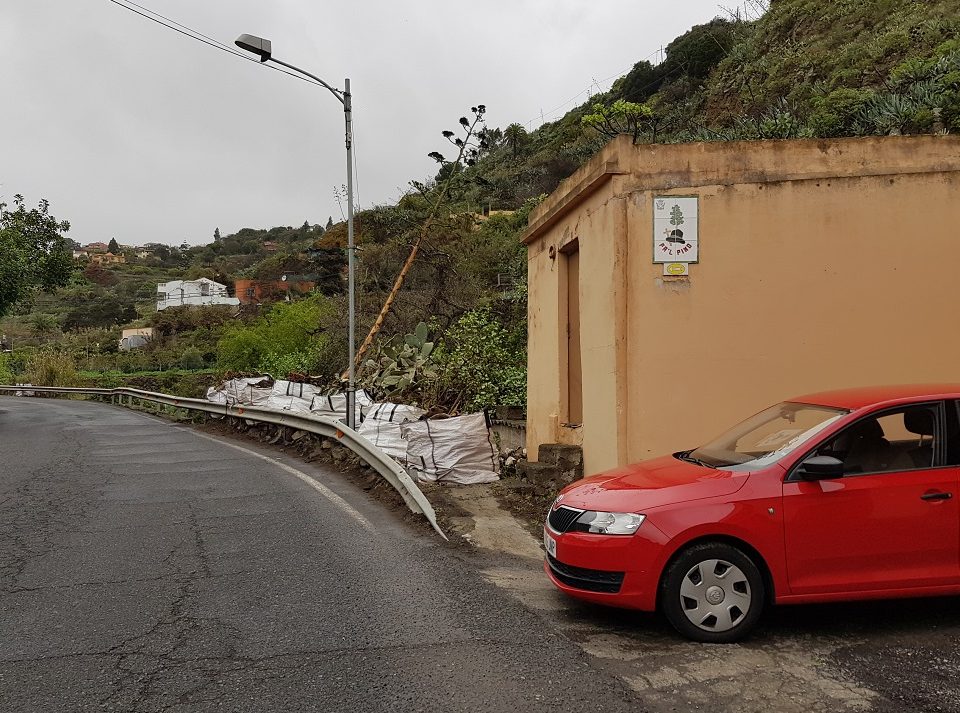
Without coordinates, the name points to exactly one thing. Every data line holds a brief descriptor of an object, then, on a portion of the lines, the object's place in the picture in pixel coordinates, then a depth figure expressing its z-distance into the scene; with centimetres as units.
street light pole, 1206
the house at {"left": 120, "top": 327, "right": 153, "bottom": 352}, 5966
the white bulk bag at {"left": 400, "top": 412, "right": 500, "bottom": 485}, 1036
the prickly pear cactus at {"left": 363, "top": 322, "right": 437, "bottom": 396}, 1534
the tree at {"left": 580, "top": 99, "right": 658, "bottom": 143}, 2781
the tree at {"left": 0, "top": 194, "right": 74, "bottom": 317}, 2214
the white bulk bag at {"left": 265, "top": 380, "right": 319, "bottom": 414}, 1614
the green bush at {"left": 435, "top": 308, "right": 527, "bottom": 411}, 1395
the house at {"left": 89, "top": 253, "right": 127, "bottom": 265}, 12225
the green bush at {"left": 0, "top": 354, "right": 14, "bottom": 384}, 4392
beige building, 765
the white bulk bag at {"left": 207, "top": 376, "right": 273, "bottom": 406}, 1789
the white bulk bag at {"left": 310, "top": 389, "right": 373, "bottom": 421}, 1550
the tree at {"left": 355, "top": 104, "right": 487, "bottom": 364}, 1794
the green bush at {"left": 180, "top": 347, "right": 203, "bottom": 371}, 4922
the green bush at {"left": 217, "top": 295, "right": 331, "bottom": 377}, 2347
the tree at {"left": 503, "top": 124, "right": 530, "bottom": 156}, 5581
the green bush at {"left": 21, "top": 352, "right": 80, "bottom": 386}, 3966
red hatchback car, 450
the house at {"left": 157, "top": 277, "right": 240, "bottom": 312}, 7750
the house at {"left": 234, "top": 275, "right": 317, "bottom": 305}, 6309
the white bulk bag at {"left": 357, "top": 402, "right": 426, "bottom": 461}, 1179
